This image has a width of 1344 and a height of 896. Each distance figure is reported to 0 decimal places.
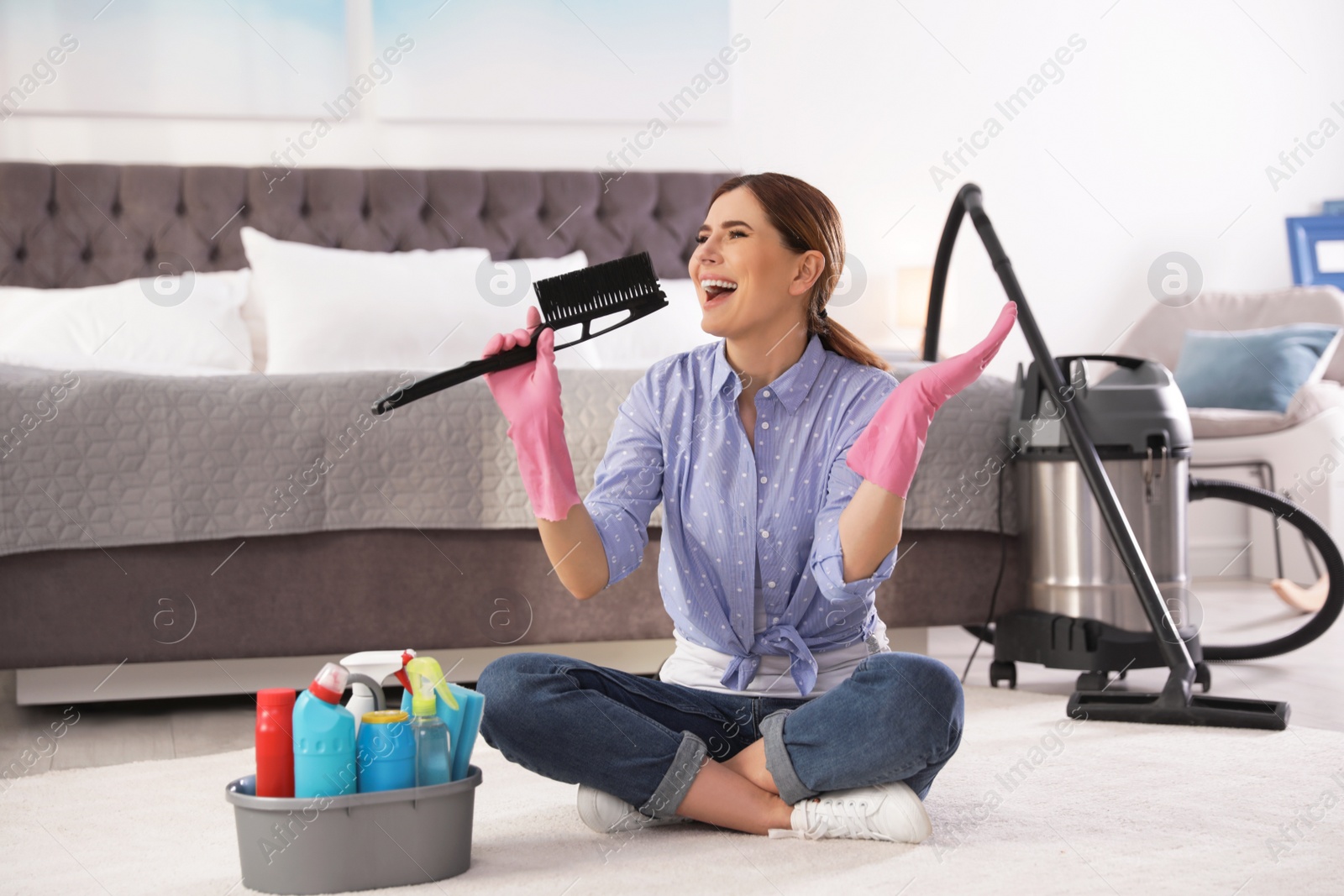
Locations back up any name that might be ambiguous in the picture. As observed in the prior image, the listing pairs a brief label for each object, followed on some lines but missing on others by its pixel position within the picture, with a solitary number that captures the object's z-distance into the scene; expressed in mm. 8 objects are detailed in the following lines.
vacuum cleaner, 2186
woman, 1283
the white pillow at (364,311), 3104
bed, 2045
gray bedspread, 2031
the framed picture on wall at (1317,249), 4477
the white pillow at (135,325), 3031
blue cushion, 3771
